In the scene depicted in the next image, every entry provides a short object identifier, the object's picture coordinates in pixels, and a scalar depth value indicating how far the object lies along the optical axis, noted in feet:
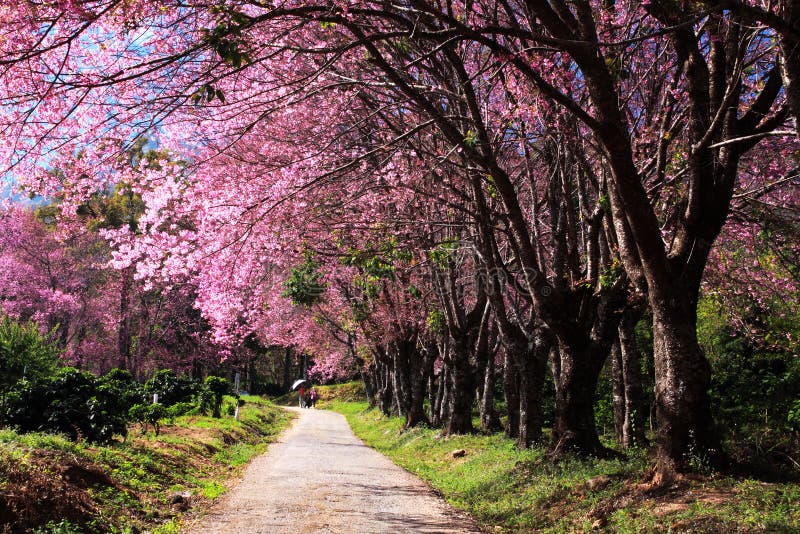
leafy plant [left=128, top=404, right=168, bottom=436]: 42.93
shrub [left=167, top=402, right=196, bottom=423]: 61.90
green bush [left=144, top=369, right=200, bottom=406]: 66.85
